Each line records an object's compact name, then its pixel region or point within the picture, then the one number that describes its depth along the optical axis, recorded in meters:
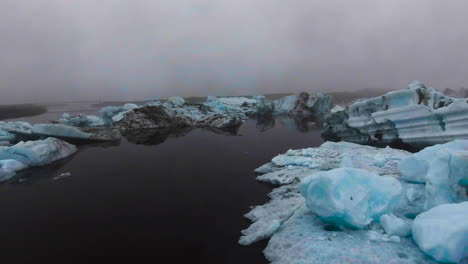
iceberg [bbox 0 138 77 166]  8.83
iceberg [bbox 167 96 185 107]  28.17
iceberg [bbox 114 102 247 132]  19.12
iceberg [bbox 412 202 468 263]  2.84
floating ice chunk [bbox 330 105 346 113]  14.82
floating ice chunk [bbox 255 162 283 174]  8.17
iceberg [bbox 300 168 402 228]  3.81
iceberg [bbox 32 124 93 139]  12.05
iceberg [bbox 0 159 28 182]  7.77
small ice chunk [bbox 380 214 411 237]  3.64
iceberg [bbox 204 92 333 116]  30.25
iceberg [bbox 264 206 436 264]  3.23
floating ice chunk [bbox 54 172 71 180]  8.09
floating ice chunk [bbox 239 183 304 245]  4.26
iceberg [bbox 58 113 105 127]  20.34
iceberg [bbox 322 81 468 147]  8.62
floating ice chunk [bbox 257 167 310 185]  6.82
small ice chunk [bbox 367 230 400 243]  3.54
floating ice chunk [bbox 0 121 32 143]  12.23
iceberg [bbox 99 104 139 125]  19.89
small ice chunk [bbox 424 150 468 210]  3.79
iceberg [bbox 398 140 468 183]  5.06
